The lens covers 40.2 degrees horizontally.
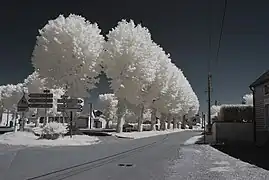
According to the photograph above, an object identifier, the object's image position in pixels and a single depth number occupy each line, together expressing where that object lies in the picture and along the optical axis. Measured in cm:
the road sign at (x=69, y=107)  2912
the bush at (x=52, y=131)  2670
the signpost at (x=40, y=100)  2691
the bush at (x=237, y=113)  3145
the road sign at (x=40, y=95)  2691
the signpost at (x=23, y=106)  2670
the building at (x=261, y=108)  2562
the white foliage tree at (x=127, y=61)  4103
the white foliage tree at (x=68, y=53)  3606
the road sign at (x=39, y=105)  2689
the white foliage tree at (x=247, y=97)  9553
